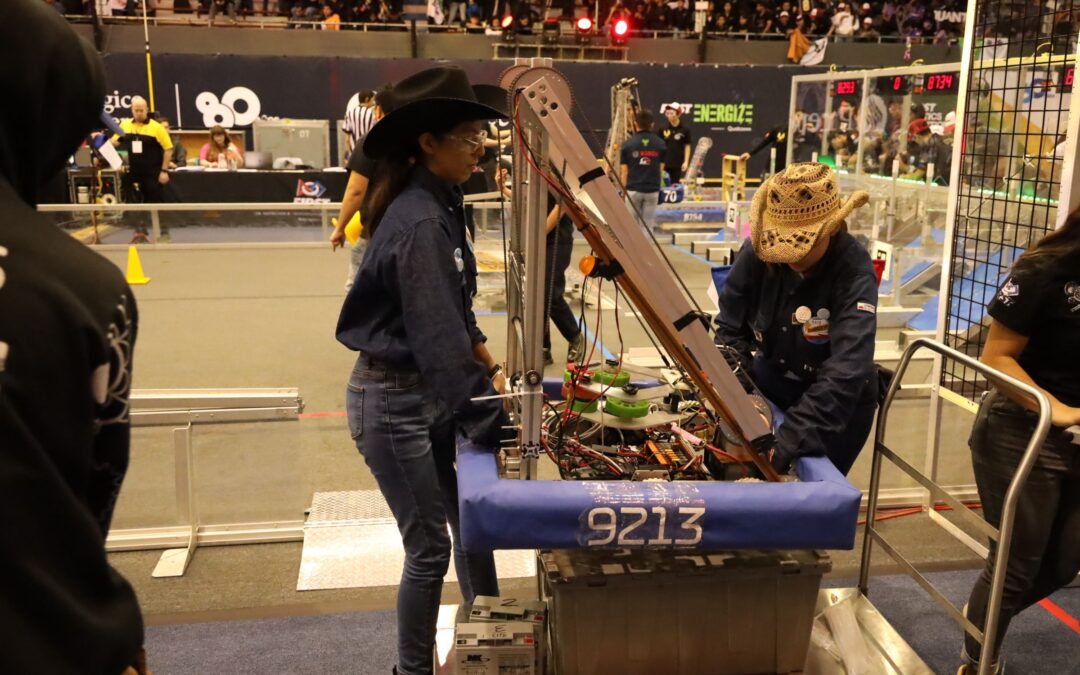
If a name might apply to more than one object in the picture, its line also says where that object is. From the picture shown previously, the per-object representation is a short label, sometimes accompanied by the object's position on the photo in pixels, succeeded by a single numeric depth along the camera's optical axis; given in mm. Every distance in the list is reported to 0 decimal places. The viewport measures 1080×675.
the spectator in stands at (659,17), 21000
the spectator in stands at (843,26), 20703
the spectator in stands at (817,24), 21031
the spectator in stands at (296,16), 19125
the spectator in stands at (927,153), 7578
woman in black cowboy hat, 2166
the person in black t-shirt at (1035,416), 2482
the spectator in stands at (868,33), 20750
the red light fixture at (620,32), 18234
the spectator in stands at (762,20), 21047
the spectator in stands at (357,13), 19984
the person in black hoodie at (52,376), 952
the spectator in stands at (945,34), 20719
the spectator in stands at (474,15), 20017
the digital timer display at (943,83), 7094
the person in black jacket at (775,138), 11859
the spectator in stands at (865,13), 21859
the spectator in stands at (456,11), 20453
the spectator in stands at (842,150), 8906
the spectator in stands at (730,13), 21328
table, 11703
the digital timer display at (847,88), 8523
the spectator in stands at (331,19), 18984
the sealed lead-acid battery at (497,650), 2295
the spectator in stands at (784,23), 21031
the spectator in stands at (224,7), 18500
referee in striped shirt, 6547
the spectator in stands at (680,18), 20984
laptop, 13102
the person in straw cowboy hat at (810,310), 2332
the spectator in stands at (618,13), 19420
